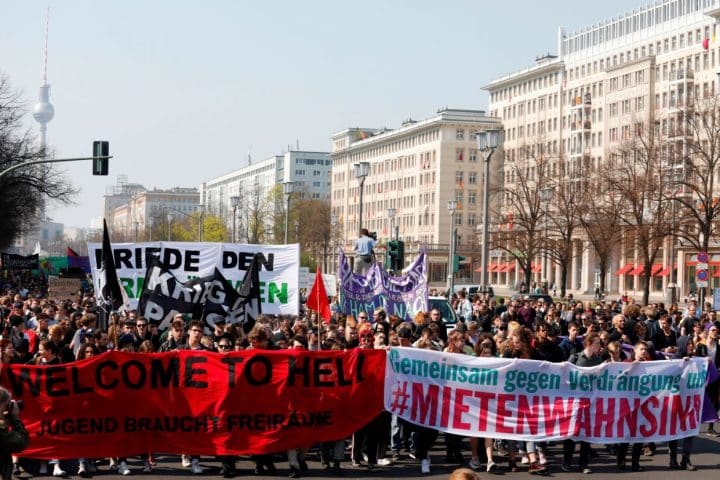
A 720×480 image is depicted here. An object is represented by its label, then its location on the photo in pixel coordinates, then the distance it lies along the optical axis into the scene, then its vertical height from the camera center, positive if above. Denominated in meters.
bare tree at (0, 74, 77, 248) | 68.88 +4.96
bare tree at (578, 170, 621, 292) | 69.81 +3.40
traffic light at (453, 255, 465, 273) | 45.06 +0.54
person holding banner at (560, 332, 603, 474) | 15.40 -1.02
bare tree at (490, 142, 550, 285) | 81.81 +3.10
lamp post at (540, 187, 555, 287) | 79.50 +5.39
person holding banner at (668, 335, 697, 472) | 15.88 -2.17
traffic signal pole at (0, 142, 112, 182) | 36.47 +3.27
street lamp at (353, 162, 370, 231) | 54.34 +4.56
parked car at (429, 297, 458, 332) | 31.19 -0.78
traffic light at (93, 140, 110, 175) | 36.47 +3.33
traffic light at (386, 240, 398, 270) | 35.34 +0.67
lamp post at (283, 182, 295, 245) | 62.72 +4.37
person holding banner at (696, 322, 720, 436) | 19.23 -1.02
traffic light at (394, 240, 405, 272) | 35.53 +0.57
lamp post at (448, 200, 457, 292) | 45.69 +0.23
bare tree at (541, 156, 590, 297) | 78.38 +4.79
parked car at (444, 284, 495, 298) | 40.85 -0.51
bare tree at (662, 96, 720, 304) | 58.16 +6.12
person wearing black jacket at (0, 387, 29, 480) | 8.78 -1.12
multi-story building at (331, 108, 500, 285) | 143.12 +11.14
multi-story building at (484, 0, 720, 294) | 100.44 +17.28
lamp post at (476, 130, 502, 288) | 38.22 +3.90
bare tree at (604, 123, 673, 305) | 62.62 +4.56
